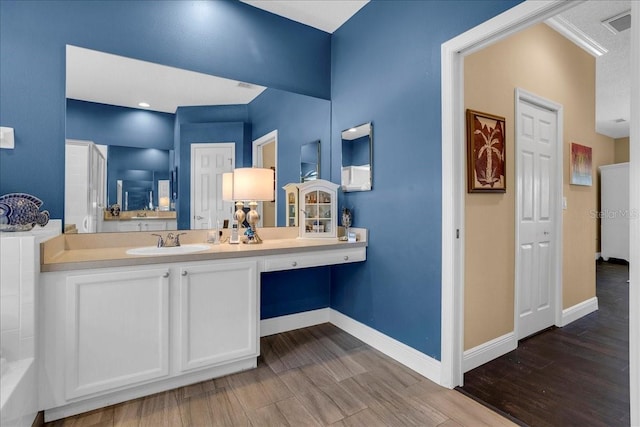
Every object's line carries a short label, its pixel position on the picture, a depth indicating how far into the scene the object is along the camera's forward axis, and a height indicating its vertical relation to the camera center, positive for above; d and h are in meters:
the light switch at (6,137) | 1.72 +0.42
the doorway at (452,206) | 1.85 +0.05
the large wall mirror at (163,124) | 2.00 +0.67
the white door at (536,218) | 2.54 -0.03
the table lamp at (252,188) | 2.45 +0.20
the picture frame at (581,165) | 2.98 +0.49
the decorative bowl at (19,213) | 1.49 +0.00
